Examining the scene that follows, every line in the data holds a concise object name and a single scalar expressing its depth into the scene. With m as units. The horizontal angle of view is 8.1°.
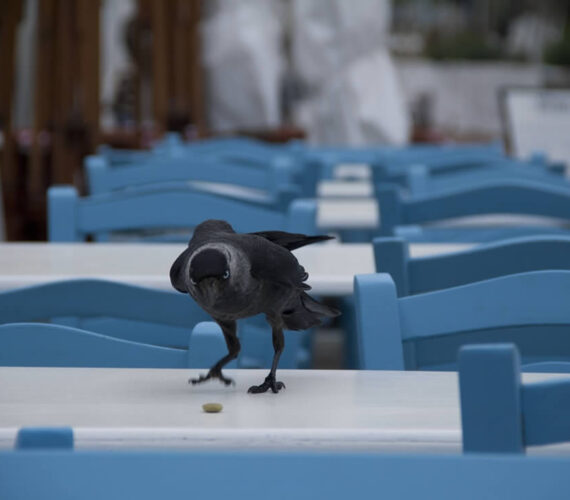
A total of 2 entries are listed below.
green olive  3.92
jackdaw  3.82
